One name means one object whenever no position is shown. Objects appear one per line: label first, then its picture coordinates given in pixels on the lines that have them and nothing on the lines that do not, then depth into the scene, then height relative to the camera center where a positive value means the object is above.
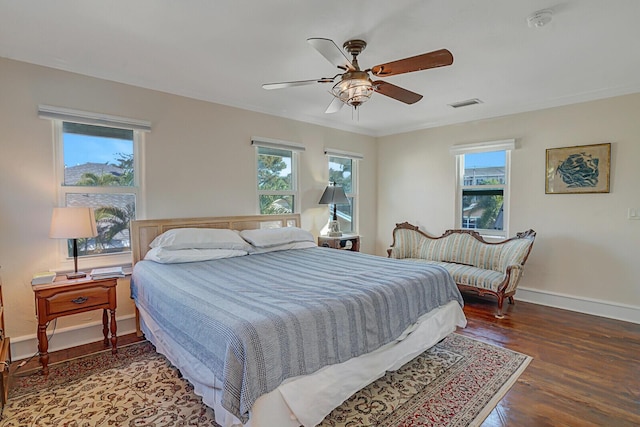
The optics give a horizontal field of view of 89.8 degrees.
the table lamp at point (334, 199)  4.64 +0.02
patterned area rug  1.88 -1.28
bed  1.49 -0.72
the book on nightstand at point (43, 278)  2.43 -0.60
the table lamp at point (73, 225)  2.53 -0.20
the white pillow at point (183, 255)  2.81 -0.50
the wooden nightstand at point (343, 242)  4.58 -0.61
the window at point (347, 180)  5.18 +0.33
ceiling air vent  3.89 +1.22
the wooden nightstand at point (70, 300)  2.38 -0.78
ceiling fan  1.97 +0.88
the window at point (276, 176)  4.23 +0.33
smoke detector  2.04 +1.18
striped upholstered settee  3.65 -0.73
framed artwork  3.56 +0.37
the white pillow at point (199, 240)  2.96 -0.38
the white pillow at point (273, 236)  3.46 -0.40
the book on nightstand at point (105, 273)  2.65 -0.62
